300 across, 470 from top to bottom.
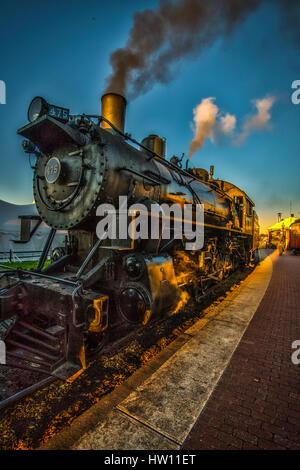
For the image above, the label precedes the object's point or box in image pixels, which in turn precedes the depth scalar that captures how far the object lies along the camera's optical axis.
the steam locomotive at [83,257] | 2.59
